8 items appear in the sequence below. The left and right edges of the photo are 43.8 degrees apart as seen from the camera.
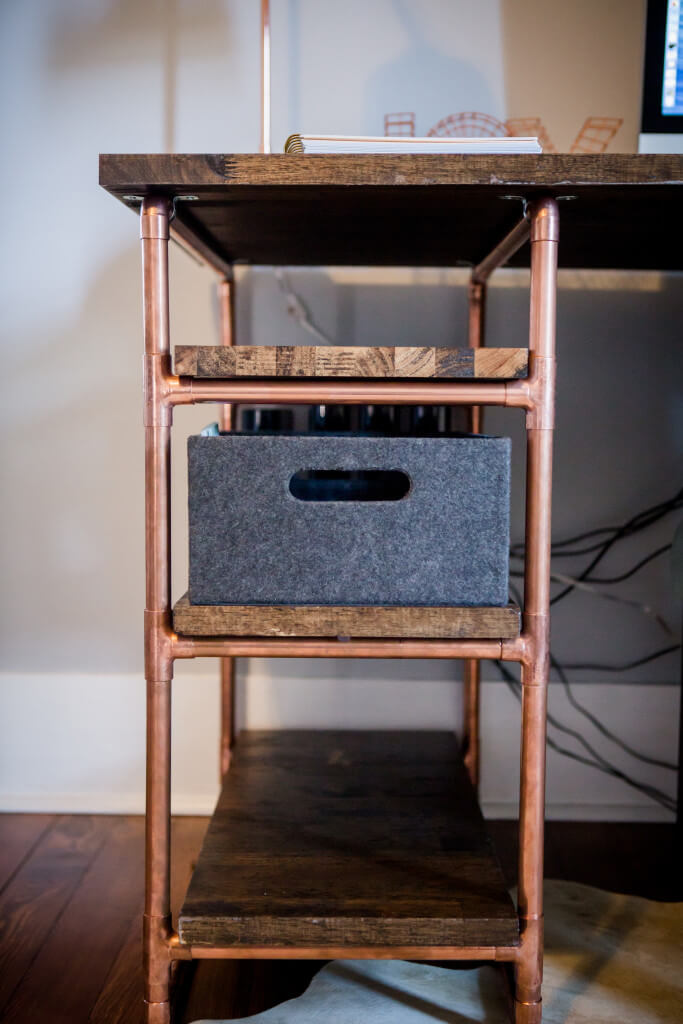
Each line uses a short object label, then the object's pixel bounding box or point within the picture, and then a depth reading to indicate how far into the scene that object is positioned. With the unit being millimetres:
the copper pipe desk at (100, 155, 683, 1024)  765
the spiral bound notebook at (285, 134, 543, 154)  788
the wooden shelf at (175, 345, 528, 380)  781
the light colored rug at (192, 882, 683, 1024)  876
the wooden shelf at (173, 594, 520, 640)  804
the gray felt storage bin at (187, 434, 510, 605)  797
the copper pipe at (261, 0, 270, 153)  1110
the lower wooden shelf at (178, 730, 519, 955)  812
